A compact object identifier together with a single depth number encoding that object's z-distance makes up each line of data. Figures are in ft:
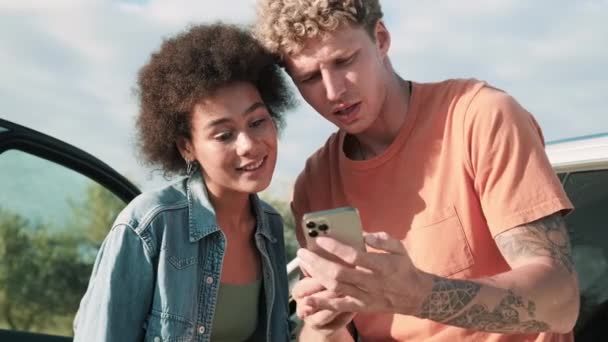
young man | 6.90
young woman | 8.50
